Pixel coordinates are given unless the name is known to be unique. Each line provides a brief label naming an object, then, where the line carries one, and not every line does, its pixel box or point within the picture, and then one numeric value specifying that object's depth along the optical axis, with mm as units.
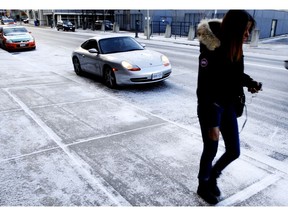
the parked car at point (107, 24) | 42125
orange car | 16750
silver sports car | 7363
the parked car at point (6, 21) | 55141
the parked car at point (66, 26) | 43703
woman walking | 2301
